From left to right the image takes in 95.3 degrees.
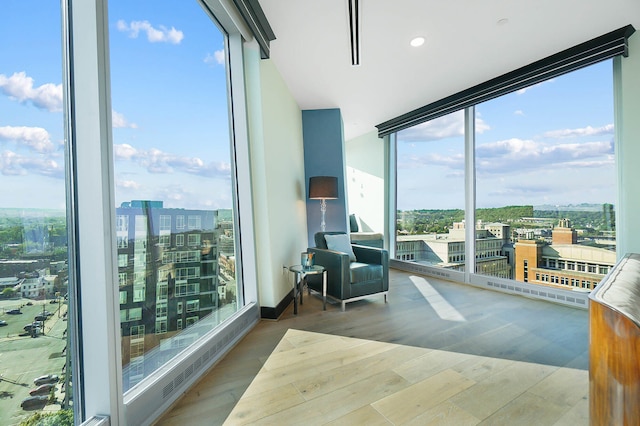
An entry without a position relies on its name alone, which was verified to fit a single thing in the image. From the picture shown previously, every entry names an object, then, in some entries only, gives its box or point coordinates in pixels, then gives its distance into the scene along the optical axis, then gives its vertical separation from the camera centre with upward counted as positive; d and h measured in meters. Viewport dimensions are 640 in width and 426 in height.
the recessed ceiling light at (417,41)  2.94 +1.71
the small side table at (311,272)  3.13 -0.65
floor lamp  4.14 +0.34
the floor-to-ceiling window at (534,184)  3.17 +0.28
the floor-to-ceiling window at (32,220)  1.01 +0.00
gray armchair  3.22 -0.74
